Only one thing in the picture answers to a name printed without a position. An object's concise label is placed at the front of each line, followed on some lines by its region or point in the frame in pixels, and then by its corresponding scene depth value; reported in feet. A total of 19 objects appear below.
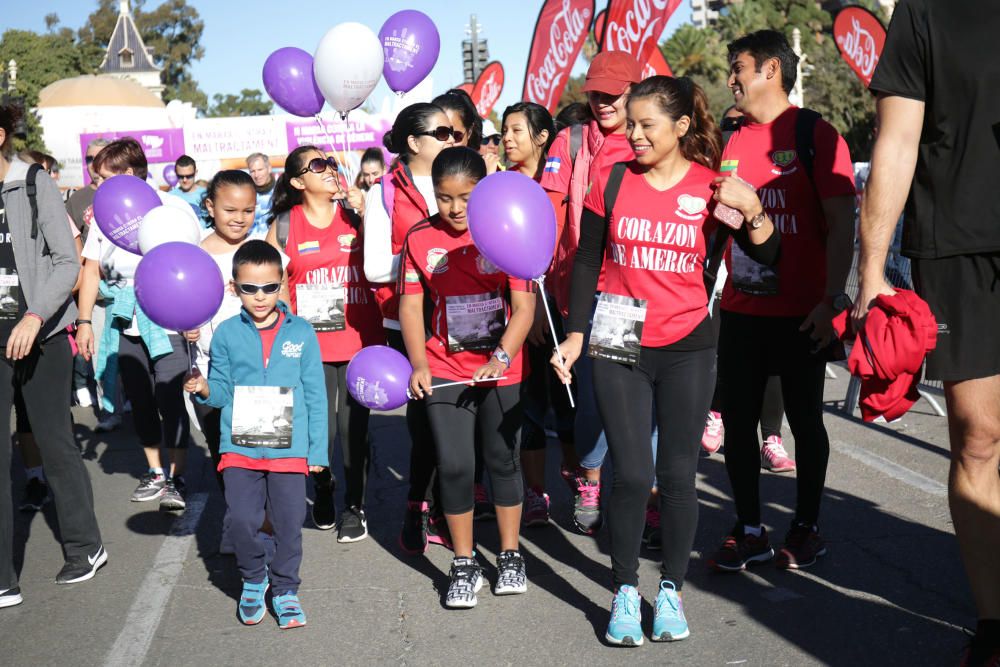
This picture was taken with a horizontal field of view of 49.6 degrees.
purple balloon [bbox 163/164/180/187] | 63.39
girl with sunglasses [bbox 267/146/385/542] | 18.16
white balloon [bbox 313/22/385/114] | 20.15
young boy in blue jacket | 14.90
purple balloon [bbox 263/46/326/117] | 21.24
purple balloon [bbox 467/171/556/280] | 13.56
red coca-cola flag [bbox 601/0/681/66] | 29.37
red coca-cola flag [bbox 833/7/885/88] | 34.60
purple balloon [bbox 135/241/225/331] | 15.05
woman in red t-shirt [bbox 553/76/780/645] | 13.11
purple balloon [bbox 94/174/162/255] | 18.02
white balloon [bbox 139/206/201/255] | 16.87
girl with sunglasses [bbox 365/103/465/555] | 16.96
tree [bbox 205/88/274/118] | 311.47
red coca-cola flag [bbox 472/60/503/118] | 53.93
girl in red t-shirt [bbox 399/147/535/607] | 15.25
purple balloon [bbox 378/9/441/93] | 22.41
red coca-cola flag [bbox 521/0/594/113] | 34.94
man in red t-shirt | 15.40
